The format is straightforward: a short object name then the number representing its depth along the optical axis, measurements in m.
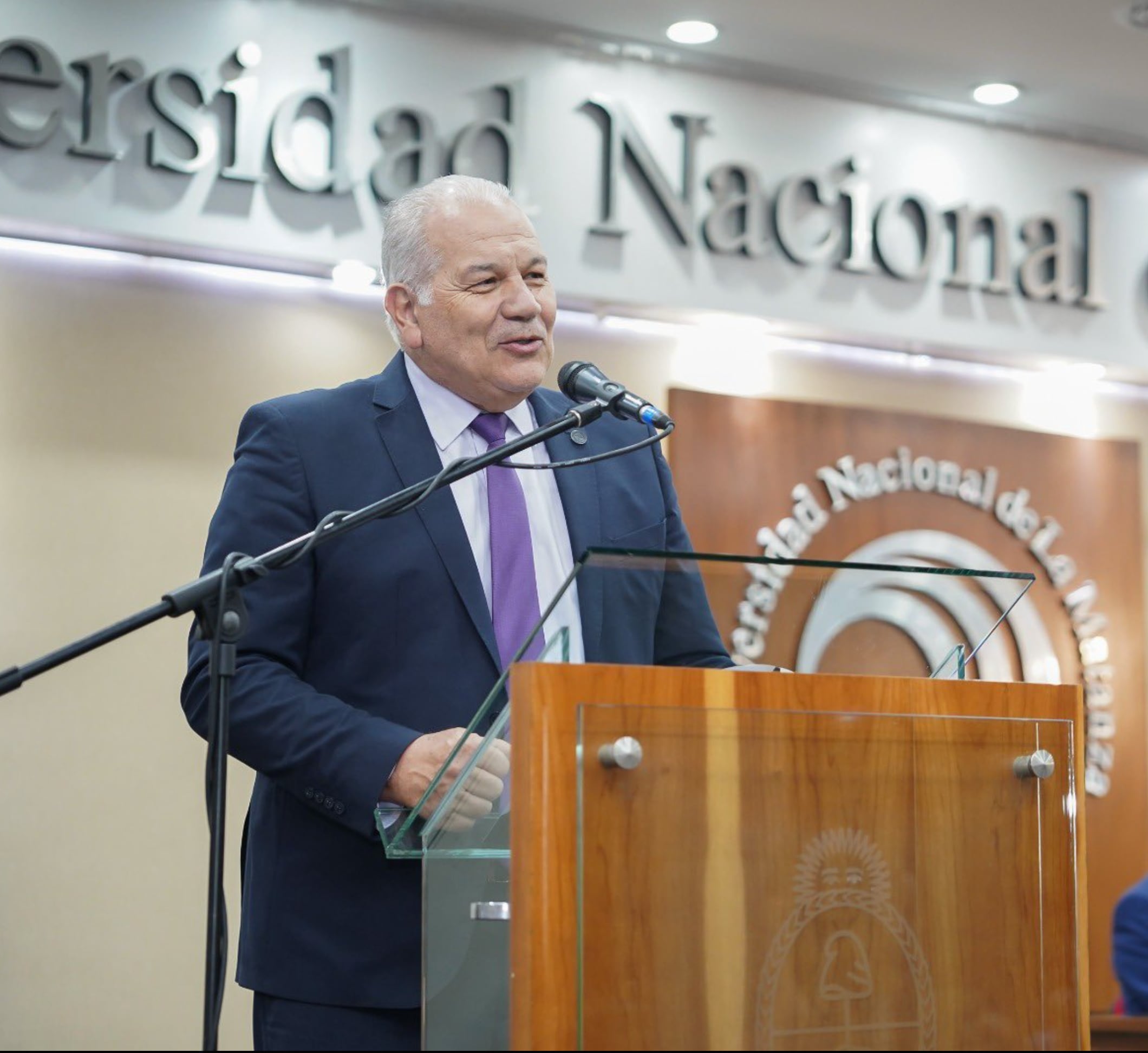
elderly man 2.64
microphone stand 2.43
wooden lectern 2.30
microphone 2.64
